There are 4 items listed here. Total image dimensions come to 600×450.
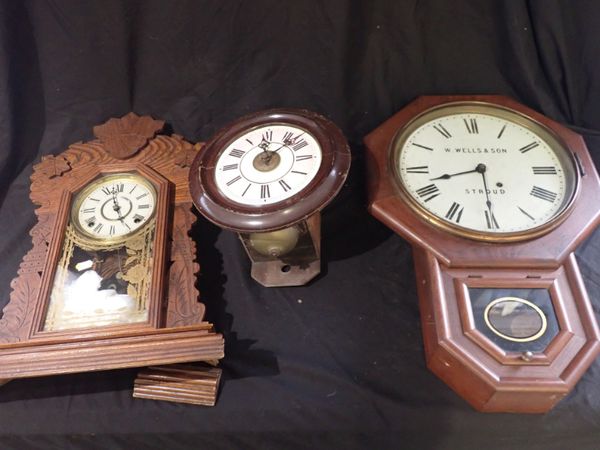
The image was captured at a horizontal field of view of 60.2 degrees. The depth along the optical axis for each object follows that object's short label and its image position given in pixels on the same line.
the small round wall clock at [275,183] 0.92
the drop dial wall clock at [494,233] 0.84
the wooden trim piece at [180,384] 0.95
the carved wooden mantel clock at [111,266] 0.92
